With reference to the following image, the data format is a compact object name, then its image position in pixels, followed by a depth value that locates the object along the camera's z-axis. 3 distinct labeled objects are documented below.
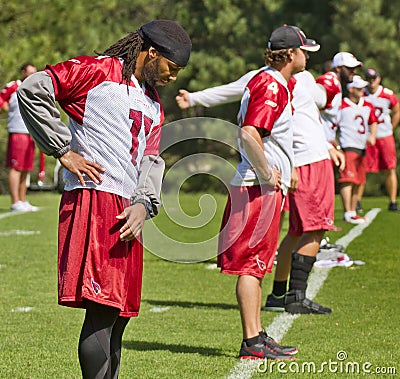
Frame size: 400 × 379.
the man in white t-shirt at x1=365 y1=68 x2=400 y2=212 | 35.87
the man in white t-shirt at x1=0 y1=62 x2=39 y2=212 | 31.67
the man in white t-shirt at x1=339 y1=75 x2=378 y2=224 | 32.28
